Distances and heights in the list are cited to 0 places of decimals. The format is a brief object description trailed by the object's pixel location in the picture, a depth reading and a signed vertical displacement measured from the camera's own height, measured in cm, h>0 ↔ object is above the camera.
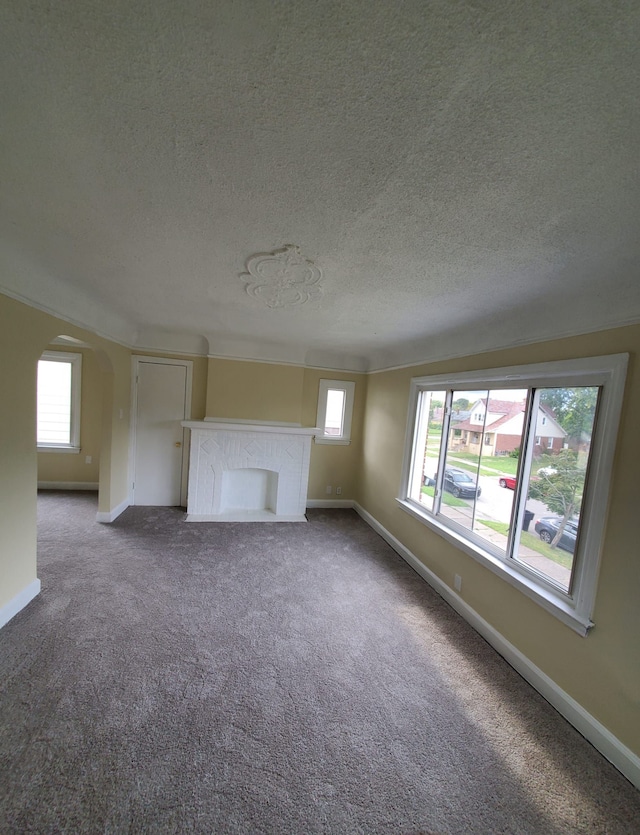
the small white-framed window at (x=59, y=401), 463 -30
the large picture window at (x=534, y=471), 175 -38
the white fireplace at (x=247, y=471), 421 -104
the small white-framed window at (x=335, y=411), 497 -11
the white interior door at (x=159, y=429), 432 -55
